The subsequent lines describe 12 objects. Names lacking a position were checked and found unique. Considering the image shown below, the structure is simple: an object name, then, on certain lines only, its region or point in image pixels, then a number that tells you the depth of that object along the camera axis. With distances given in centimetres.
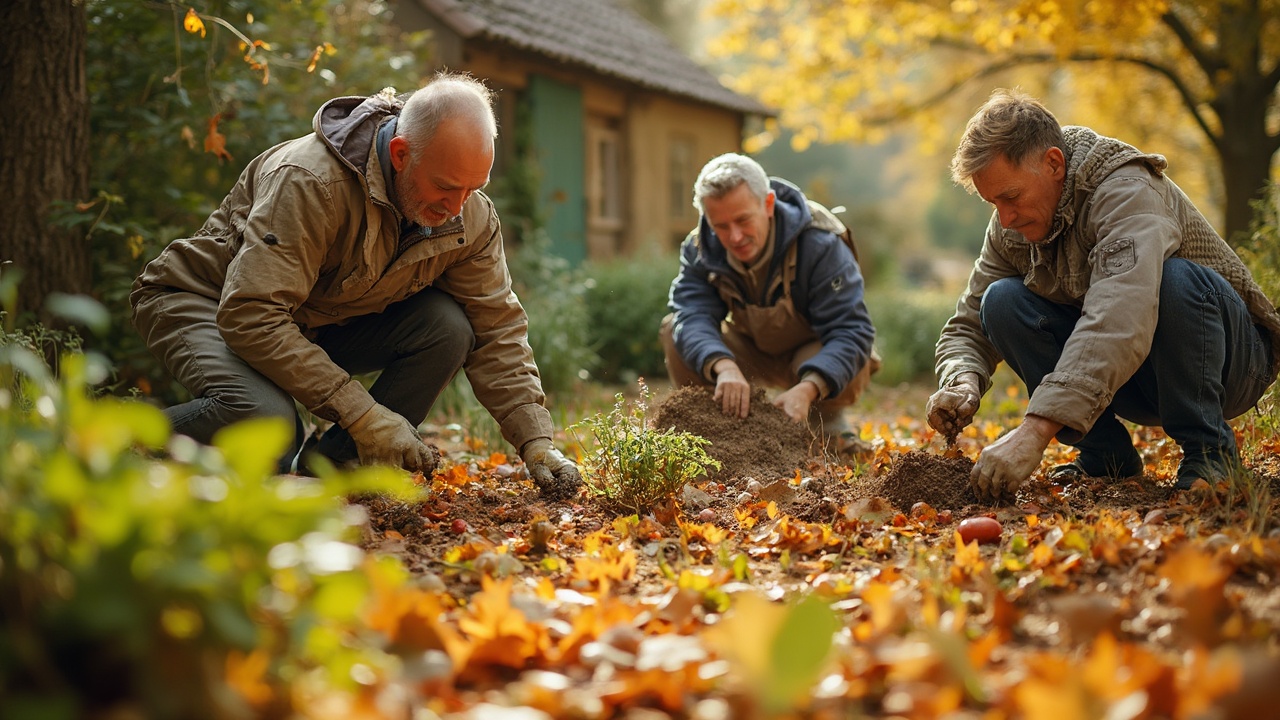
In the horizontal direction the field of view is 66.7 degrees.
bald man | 282
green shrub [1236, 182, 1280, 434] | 341
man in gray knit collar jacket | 255
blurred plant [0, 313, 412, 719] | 105
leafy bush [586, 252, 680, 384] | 773
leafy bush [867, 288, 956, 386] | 807
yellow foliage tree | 824
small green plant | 277
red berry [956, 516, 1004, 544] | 233
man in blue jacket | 385
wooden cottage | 830
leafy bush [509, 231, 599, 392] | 577
